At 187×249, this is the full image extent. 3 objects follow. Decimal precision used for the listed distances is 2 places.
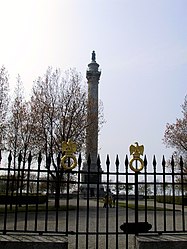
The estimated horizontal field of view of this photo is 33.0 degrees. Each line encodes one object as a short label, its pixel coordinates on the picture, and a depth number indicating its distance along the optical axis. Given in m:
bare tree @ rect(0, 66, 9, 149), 22.67
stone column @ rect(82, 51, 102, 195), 25.52
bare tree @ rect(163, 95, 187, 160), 29.63
